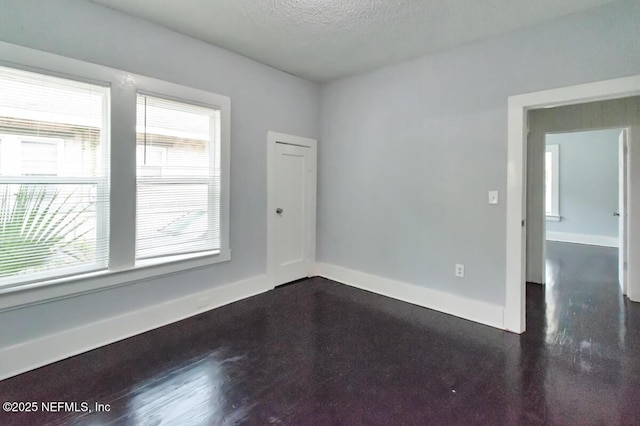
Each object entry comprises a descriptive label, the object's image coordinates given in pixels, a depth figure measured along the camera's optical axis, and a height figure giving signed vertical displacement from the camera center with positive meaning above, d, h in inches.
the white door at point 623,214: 155.1 -0.7
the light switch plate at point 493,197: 118.0 +5.7
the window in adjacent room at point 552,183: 291.9 +27.6
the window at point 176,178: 111.3 +13.0
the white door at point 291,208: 157.0 +2.4
